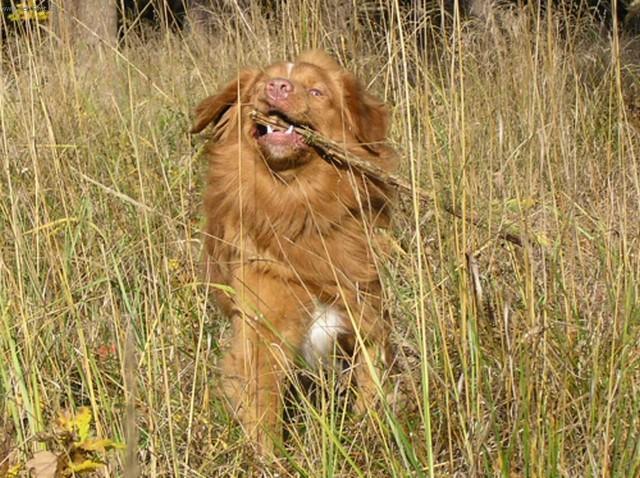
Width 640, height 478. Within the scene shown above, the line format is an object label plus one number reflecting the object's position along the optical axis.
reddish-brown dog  5.46
